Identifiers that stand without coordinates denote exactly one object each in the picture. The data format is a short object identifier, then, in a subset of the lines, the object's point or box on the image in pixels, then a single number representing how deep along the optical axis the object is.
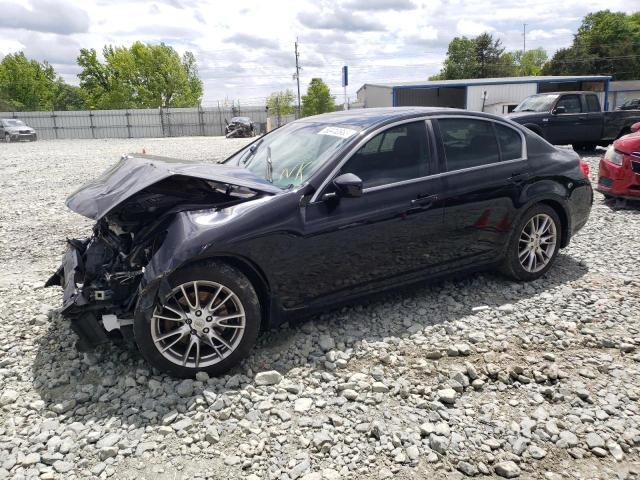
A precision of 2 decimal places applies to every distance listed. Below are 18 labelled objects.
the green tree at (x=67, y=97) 82.50
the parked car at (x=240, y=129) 36.09
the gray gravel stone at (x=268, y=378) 3.42
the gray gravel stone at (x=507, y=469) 2.61
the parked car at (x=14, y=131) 32.87
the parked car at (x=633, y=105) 34.23
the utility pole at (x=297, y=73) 58.78
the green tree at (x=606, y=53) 66.88
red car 7.77
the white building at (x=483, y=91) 42.00
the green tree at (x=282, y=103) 69.03
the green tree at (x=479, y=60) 77.00
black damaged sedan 3.40
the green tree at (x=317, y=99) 64.06
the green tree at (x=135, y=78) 63.56
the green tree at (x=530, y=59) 97.94
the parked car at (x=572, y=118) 13.73
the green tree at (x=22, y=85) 62.34
